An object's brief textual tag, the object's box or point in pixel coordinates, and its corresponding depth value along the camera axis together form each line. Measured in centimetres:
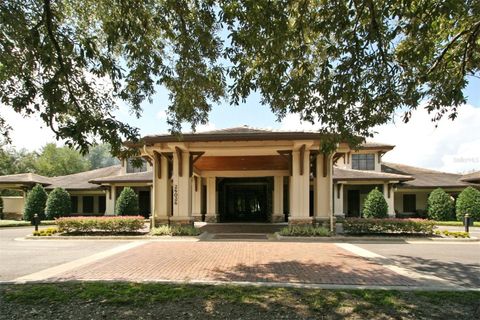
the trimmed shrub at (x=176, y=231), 1660
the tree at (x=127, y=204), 2667
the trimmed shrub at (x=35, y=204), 2770
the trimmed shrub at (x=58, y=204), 2784
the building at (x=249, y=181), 1672
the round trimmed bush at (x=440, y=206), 2738
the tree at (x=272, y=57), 661
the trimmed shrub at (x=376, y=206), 2597
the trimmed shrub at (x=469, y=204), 2600
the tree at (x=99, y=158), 8862
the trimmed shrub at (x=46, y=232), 1735
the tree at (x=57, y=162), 5809
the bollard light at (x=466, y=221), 1805
